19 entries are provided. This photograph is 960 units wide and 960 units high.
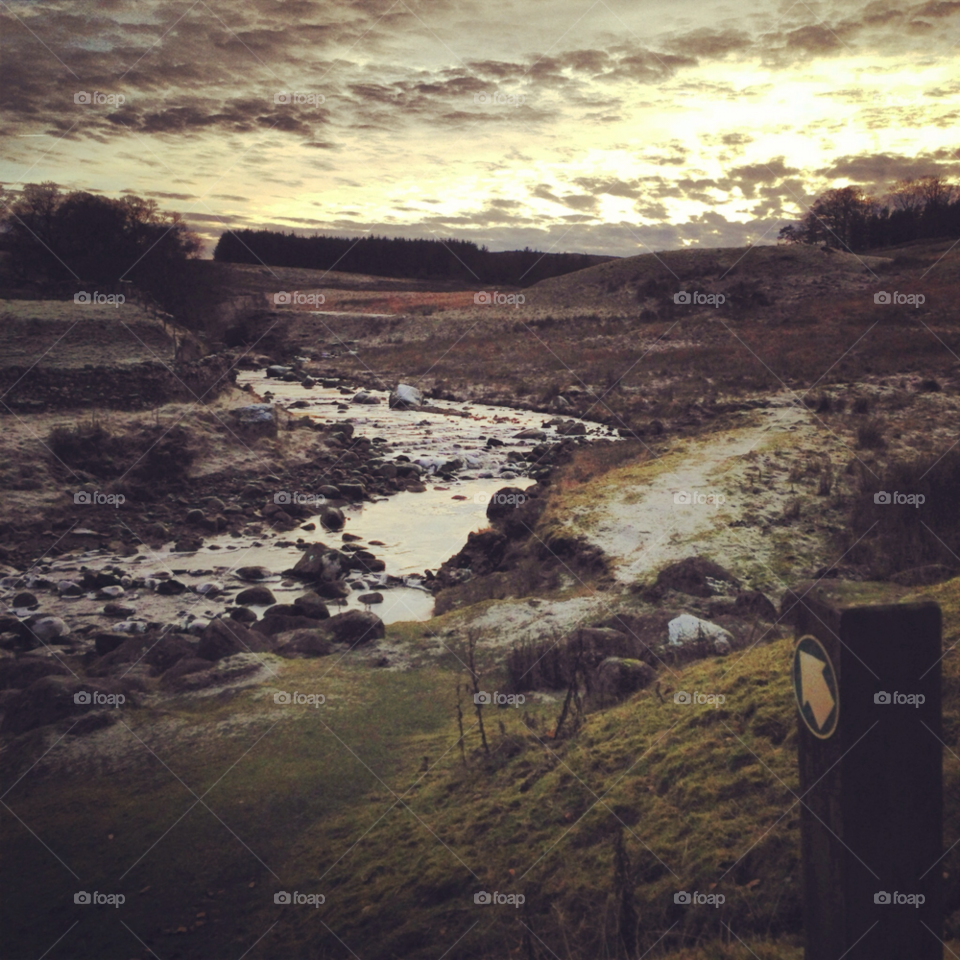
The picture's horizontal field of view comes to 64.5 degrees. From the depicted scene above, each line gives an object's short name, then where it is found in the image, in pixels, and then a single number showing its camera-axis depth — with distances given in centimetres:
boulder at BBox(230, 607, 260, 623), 939
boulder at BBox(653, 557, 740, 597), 877
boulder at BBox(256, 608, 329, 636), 862
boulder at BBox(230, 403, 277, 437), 1767
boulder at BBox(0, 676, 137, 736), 621
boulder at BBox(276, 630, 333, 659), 764
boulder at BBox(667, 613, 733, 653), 649
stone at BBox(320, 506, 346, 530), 1397
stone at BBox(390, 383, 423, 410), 2817
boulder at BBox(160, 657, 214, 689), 691
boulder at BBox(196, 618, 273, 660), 744
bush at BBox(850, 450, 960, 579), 970
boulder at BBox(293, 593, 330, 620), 910
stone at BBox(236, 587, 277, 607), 1022
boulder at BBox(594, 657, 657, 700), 555
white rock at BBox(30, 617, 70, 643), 909
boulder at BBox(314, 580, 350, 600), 1044
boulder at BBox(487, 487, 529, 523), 1412
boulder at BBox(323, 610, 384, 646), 800
